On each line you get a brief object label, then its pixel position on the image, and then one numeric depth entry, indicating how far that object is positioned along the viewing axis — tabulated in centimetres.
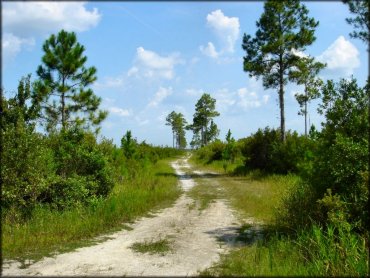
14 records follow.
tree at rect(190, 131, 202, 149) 8012
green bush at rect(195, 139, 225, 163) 3999
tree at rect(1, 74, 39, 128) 1089
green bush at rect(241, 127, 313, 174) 2182
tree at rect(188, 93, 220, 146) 6244
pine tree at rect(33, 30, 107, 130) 2528
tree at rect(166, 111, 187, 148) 8225
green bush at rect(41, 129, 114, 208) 1148
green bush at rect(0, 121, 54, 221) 952
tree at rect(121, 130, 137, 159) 2856
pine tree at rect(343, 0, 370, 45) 941
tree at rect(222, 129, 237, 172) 3517
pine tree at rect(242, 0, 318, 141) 2441
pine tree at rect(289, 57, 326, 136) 2498
